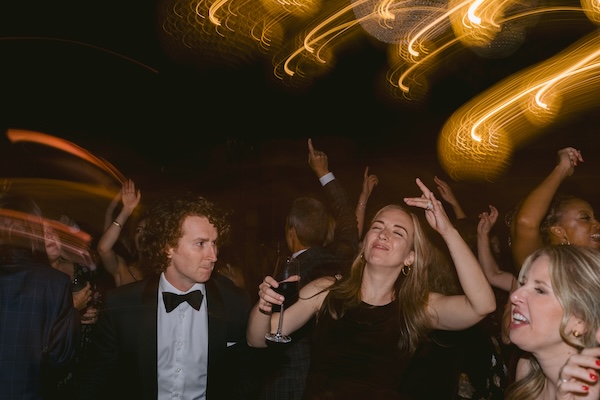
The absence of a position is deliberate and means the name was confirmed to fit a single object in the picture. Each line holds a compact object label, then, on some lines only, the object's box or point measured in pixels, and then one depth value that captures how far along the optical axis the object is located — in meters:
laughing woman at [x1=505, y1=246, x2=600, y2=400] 1.83
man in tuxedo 2.51
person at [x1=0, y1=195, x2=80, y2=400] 2.48
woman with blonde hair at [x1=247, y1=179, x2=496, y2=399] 2.38
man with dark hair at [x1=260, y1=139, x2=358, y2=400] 3.06
